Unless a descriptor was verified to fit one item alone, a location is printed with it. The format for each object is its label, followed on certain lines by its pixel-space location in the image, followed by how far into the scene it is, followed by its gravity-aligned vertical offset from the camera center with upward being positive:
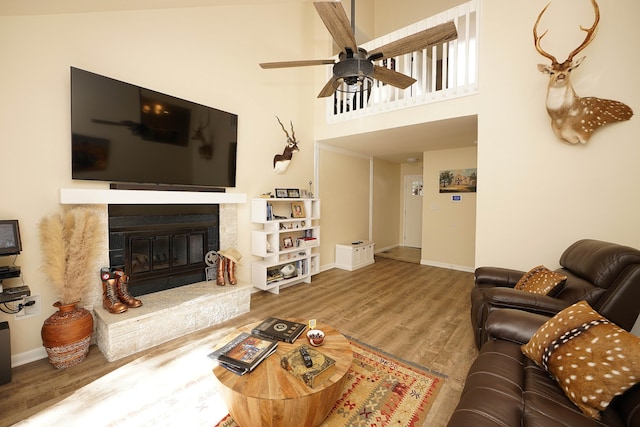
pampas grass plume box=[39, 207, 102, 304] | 2.13 -0.36
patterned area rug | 1.60 -1.26
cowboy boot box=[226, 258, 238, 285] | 3.19 -0.77
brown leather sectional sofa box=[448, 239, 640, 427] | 1.08 -0.79
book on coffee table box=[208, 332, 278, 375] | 1.47 -0.86
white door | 7.25 -0.05
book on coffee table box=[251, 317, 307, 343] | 1.80 -0.86
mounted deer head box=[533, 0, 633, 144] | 2.36 +0.96
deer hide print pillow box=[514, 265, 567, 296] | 2.05 -0.59
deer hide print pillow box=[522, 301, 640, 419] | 1.08 -0.66
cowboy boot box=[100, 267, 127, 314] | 2.34 -0.80
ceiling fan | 1.64 +1.12
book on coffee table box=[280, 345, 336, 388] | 1.39 -0.87
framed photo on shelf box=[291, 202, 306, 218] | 4.30 -0.04
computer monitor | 1.93 -0.24
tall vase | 2.06 -1.02
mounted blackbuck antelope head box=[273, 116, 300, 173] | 4.02 +0.77
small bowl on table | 1.72 -0.85
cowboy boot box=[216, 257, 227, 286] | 3.12 -0.77
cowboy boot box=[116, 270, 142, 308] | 2.46 -0.81
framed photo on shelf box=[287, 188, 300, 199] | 4.18 +0.23
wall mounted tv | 2.33 +0.72
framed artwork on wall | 4.94 +0.55
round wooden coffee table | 1.29 -0.93
